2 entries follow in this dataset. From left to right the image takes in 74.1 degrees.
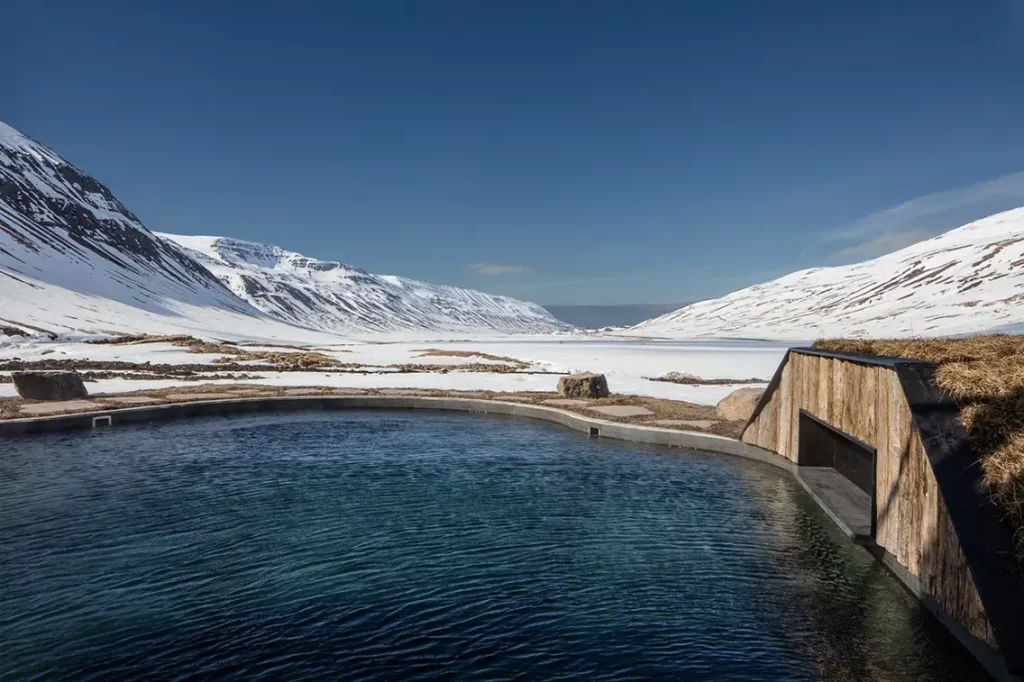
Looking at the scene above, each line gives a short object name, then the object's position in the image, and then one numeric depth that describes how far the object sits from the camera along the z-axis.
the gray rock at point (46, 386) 29.80
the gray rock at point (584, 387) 32.56
